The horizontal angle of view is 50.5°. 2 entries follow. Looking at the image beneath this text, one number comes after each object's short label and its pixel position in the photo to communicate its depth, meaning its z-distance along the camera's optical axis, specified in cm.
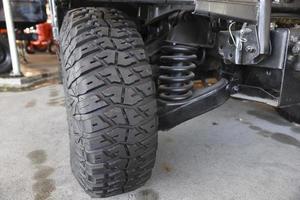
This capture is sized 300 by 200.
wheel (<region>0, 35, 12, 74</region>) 541
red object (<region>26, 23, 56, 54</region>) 829
